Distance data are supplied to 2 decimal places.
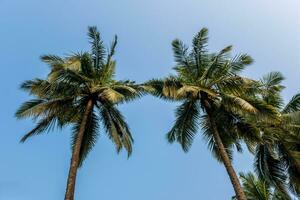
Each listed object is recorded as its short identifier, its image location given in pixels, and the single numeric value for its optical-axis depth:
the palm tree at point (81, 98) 21.61
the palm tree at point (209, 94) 21.02
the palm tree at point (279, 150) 23.08
